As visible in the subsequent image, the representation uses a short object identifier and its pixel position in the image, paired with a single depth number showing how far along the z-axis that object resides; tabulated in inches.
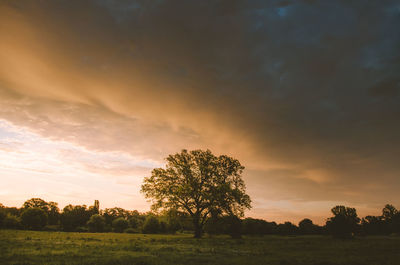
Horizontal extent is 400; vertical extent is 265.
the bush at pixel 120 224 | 3467.5
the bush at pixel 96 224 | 3127.5
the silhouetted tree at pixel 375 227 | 4968.0
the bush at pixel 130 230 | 3191.9
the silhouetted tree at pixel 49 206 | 4404.5
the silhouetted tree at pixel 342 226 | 3040.8
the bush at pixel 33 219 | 2805.1
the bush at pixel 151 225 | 3038.9
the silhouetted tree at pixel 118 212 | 5894.2
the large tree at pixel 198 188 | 1867.6
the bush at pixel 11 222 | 2657.5
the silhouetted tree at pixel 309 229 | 4777.8
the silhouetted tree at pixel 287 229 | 4423.2
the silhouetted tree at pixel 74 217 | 3627.0
